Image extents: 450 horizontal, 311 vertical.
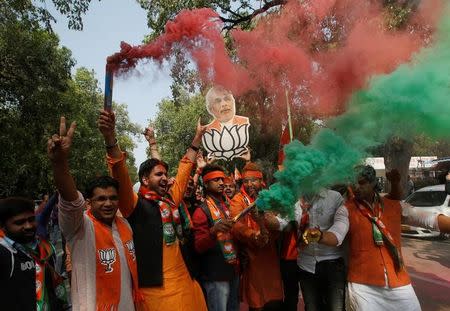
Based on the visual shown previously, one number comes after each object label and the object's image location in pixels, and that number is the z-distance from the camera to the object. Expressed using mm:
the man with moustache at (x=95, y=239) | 2471
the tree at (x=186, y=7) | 9789
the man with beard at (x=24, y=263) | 2795
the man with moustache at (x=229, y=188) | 4927
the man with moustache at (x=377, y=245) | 3500
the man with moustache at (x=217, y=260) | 3957
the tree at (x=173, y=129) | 33000
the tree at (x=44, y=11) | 8055
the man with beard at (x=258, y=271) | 4184
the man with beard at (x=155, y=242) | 2969
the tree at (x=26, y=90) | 11125
